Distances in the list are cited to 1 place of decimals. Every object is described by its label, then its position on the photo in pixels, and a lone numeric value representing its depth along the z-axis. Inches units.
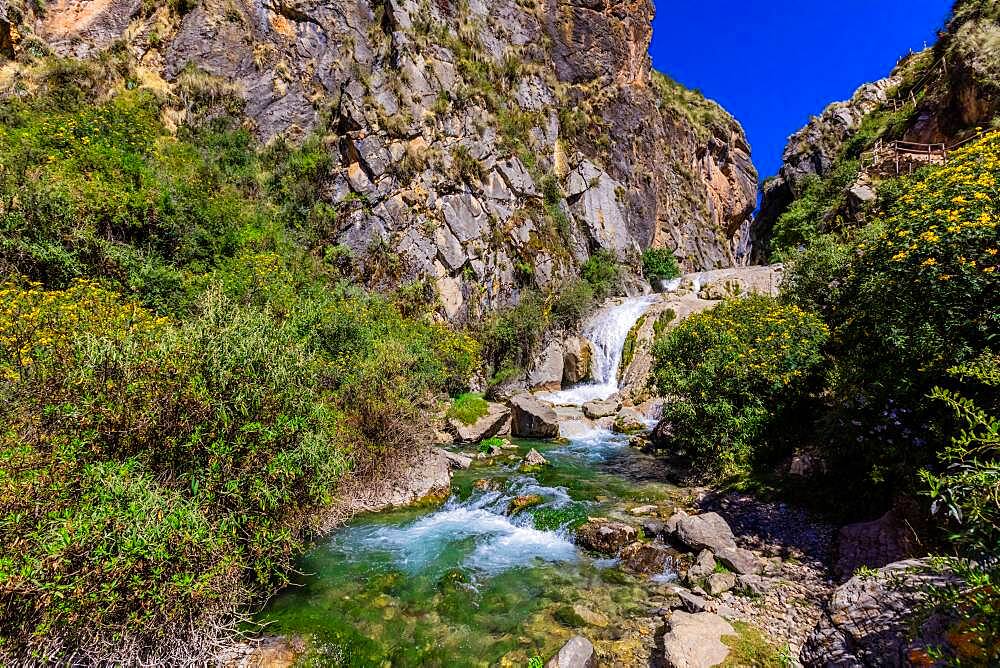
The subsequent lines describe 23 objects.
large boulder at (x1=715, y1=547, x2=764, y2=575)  284.0
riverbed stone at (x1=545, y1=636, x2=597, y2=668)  216.5
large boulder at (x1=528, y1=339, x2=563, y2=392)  1118.4
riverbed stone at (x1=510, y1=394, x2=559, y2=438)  755.4
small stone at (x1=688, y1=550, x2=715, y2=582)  284.8
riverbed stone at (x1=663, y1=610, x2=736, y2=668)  208.8
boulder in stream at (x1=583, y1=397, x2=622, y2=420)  852.0
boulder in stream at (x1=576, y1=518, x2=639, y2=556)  346.0
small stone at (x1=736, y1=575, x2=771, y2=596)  263.3
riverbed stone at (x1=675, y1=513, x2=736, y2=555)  311.7
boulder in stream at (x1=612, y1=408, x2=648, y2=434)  761.0
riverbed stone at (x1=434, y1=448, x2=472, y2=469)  574.2
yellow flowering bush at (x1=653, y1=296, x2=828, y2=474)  438.6
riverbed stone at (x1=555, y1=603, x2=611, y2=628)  260.5
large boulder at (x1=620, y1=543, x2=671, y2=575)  312.8
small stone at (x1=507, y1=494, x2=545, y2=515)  431.8
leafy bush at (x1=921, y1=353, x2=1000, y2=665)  101.3
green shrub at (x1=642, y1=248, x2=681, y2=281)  1697.8
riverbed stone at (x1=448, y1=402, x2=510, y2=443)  729.0
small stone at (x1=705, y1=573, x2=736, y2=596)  269.4
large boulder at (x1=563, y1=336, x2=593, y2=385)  1108.9
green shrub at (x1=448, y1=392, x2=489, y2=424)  756.6
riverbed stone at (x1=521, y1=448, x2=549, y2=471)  567.5
